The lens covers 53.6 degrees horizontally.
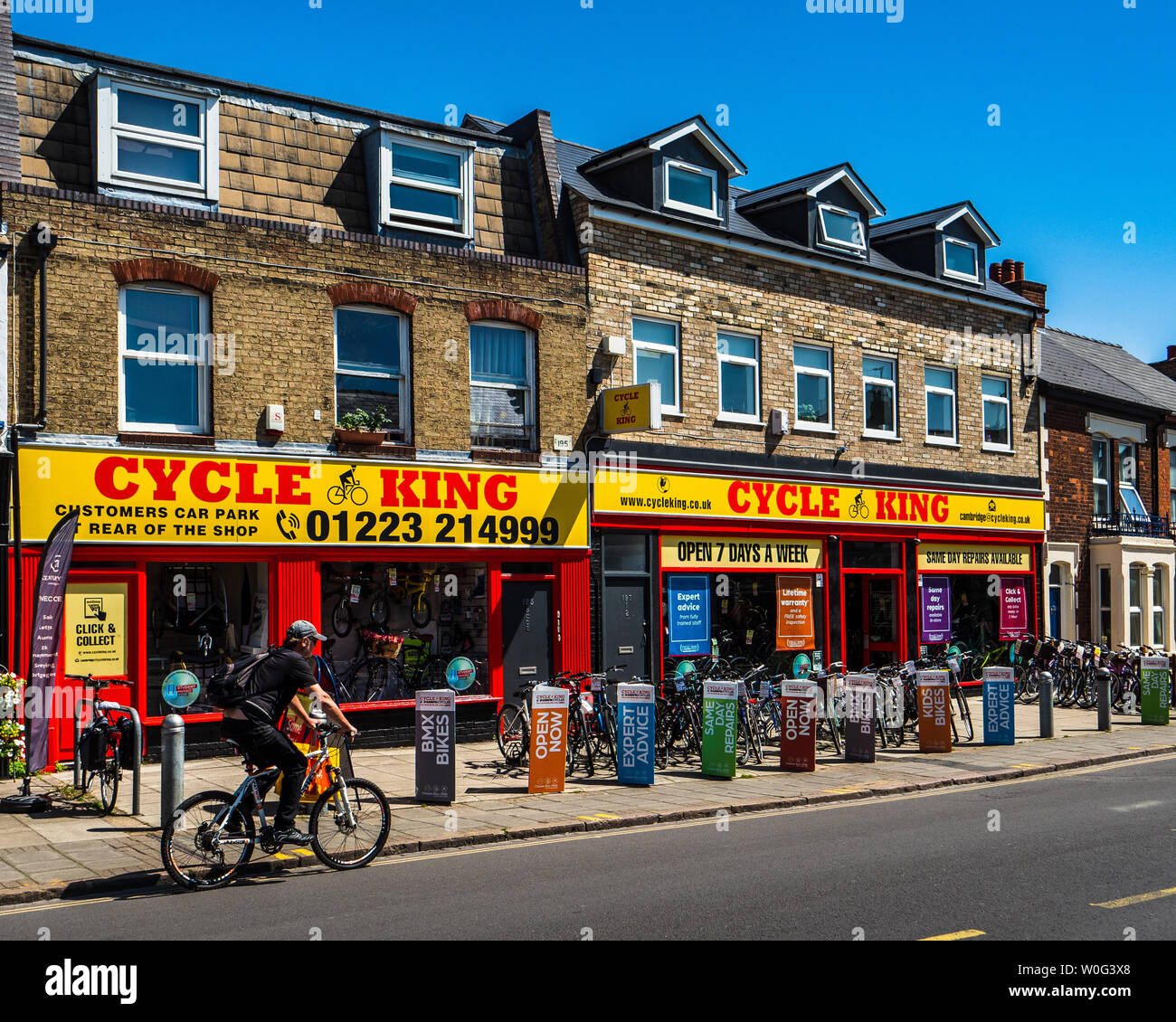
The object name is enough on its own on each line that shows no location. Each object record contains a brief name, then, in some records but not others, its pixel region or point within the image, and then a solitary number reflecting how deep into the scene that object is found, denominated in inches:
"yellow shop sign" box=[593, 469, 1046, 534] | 732.0
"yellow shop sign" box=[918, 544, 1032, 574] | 937.5
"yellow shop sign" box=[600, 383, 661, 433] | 680.4
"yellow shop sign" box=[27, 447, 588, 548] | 545.3
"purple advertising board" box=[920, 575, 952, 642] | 933.2
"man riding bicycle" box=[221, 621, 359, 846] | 345.7
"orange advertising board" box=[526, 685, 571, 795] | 500.7
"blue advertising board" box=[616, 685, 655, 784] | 521.3
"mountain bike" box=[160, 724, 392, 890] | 335.0
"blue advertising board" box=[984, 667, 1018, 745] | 669.9
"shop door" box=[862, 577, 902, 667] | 912.9
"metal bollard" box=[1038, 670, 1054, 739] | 703.1
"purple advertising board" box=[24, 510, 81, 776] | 452.1
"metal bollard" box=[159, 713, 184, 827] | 393.1
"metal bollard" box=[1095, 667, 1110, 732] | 751.1
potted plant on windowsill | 621.6
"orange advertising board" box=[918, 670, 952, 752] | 644.7
